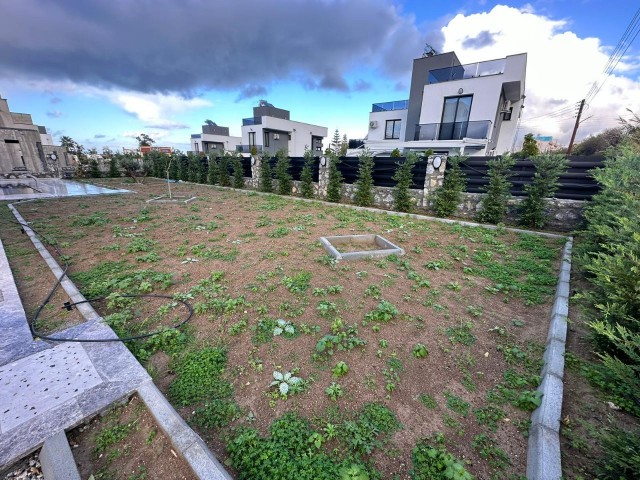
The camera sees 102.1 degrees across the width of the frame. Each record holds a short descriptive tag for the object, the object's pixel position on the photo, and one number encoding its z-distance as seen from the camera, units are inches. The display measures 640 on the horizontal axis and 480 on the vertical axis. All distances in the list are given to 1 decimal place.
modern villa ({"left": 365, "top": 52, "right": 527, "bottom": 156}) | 570.3
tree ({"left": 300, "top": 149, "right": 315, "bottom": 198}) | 458.2
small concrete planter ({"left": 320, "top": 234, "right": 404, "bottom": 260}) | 190.7
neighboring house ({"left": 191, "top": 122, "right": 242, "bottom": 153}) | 1592.0
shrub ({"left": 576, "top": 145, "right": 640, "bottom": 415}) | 69.1
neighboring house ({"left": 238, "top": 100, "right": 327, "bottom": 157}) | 1251.9
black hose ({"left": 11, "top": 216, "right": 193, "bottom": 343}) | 102.0
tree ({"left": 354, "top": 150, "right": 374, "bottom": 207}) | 384.2
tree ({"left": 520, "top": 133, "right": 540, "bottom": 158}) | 690.8
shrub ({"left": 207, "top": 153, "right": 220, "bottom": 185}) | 633.0
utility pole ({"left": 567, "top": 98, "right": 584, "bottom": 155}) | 851.3
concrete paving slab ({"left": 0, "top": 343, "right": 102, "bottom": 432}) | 72.9
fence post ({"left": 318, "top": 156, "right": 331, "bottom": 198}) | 435.8
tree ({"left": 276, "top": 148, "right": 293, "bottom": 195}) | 492.4
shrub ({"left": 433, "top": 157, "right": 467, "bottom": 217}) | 315.6
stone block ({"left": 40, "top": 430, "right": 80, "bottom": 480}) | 58.6
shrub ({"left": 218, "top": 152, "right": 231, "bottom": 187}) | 614.1
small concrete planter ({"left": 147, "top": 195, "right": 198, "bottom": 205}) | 413.7
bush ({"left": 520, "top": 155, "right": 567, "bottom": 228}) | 262.4
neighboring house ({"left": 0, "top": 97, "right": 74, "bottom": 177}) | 802.2
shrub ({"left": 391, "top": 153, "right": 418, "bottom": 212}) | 346.3
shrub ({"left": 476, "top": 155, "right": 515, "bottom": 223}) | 287.3
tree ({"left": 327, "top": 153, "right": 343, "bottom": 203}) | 419.2
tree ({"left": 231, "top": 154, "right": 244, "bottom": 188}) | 585.9
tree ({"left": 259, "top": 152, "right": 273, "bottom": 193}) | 517.7
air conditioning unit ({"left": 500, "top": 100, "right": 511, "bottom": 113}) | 668.8
